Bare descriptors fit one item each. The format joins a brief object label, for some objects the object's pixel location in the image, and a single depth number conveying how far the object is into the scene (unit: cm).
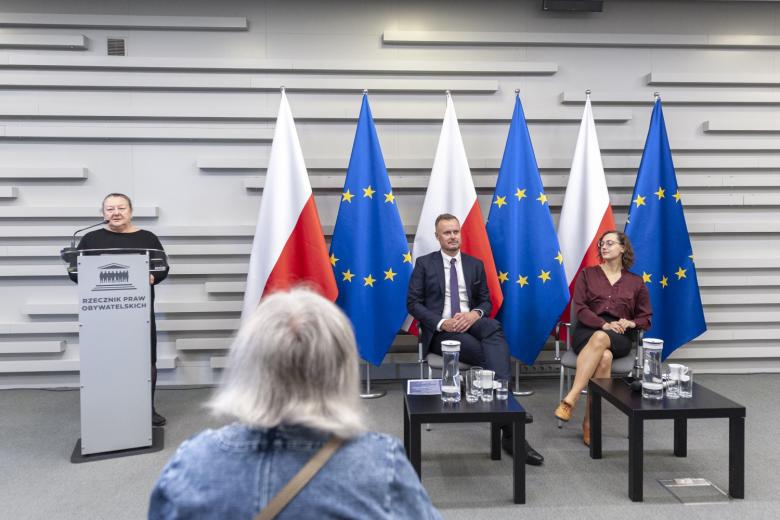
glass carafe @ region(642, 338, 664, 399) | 288
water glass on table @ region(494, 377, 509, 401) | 278
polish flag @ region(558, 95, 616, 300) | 433
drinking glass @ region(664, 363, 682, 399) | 282
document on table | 286
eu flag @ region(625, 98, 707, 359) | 433
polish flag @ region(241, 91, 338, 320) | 413
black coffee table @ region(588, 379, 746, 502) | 262
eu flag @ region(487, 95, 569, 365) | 420
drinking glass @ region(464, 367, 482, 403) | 275
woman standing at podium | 349
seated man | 370
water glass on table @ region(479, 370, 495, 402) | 275
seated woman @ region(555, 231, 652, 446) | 351
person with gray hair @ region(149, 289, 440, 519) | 97
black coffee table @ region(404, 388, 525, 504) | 256
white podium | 312
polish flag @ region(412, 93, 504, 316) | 428
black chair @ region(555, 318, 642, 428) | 357
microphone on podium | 310
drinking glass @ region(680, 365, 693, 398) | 281
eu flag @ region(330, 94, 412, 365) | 422
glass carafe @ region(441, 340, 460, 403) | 279
